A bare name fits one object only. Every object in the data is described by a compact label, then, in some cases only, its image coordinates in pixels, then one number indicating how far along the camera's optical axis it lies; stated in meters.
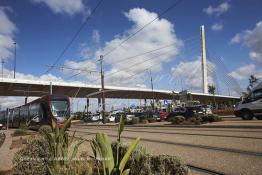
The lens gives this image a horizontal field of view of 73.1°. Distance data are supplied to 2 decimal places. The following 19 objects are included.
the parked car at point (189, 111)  18.95
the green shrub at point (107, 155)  2.69
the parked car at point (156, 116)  25.31
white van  13.80
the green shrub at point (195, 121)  14.82
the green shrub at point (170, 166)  2.91
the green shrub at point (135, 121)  22.51
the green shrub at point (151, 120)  24.08
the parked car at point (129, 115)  28.86
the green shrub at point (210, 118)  15.38
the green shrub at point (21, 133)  12.98
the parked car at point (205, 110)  19.68
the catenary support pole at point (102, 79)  28.41
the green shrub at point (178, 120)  16.52
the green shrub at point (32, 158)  3.64
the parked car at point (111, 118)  35.44
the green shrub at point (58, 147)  3.84
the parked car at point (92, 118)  39.26
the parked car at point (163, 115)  26.35
